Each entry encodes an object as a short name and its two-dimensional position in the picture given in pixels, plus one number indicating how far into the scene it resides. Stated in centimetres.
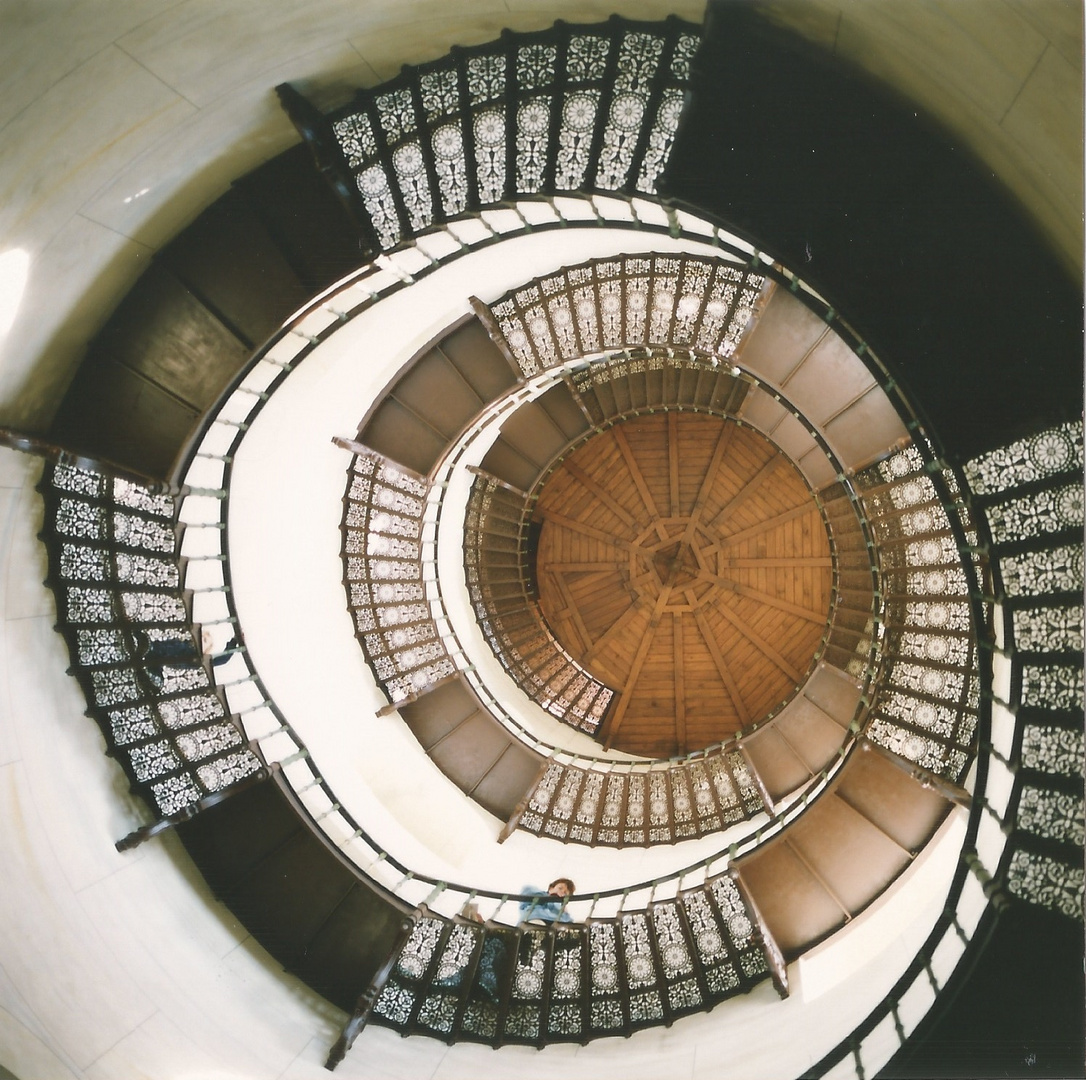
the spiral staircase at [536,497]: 337
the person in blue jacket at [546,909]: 610
